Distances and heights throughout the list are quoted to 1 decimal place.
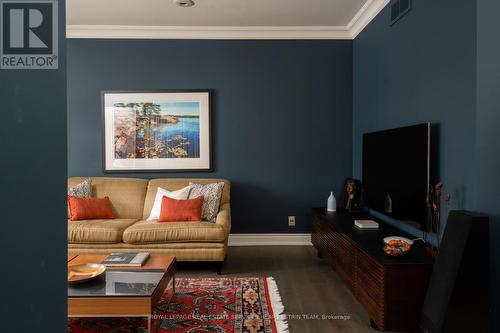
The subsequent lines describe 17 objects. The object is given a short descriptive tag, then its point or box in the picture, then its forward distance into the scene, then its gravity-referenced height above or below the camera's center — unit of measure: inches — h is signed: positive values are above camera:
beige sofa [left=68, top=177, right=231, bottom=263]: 150.3 -30.1
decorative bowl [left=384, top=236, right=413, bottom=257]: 99.0 -22.0
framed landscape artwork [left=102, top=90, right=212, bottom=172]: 193.8 +15.4
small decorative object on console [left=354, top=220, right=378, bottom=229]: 136.9 -22.5
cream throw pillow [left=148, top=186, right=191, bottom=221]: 171.2 -16.4
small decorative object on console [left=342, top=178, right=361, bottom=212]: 176.7 -16.1
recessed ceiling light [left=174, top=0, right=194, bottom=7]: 158.4 +62.7
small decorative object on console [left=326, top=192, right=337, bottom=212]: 176.2 -19.9
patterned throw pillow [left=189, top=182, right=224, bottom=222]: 166.1 -15.9
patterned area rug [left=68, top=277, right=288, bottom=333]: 104.0 -43.9
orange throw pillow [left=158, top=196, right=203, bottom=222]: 159.9 -20.7
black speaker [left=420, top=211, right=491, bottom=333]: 78.0 -24.3
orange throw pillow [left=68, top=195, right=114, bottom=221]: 163.9 -20.8
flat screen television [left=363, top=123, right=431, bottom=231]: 114.0 -4.4
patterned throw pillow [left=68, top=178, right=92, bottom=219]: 172.5 -13.7
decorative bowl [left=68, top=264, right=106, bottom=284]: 99.3 -30.1
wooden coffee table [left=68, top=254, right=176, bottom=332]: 90.6 -31.4
